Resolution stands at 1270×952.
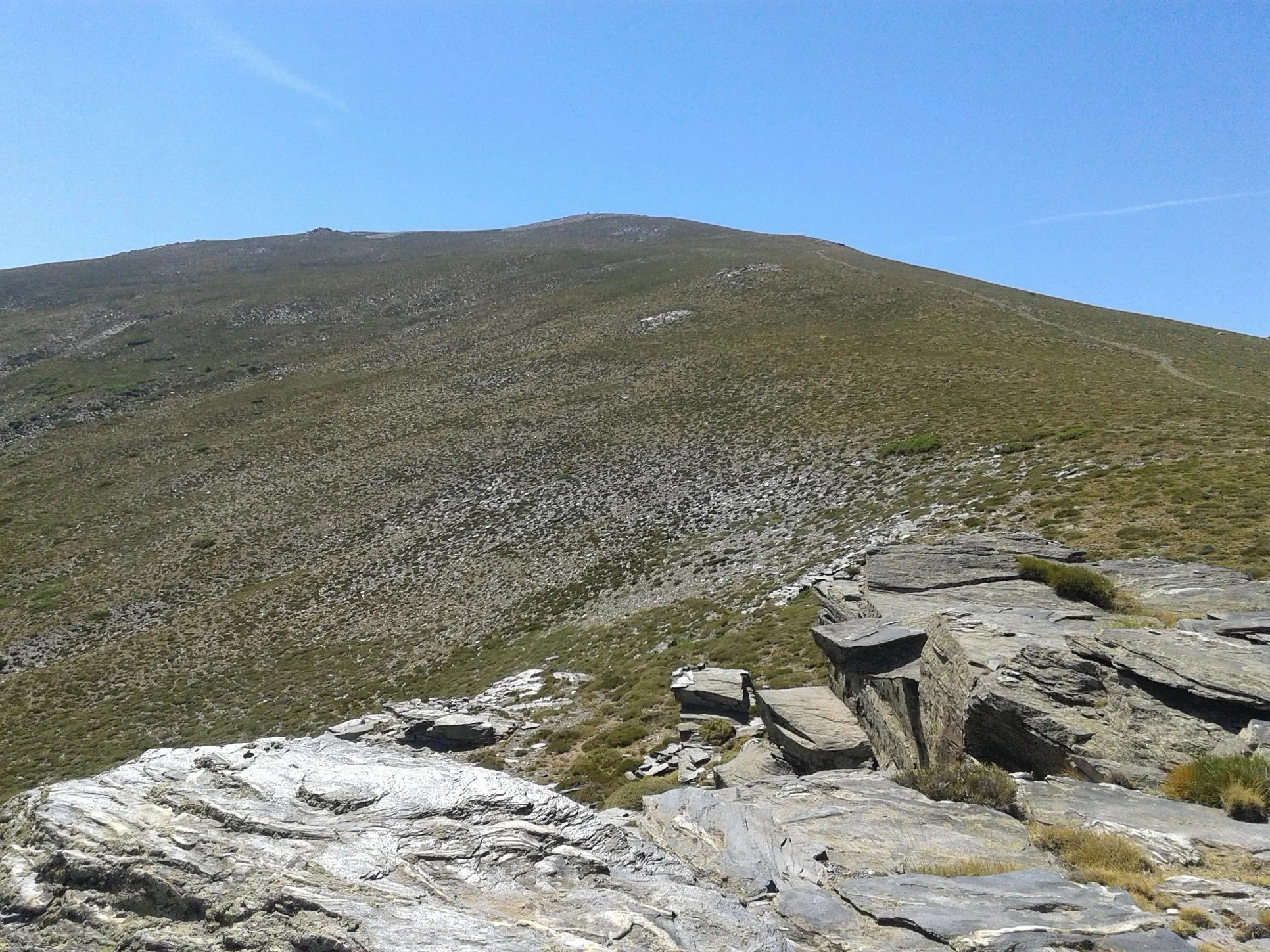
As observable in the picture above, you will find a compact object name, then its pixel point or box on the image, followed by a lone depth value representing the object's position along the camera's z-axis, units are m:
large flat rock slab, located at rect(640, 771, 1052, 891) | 7.65
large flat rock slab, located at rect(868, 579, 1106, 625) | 14.16
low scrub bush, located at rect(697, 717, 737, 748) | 16.02
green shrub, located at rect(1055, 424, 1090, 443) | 32.66
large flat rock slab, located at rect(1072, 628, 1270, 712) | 9.44
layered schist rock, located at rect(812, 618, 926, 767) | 12.10
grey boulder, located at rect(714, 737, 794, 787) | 12.79
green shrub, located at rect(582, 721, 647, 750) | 17.86
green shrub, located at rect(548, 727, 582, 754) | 18.72
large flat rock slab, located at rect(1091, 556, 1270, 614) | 13.11
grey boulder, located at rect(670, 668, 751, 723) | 17.02
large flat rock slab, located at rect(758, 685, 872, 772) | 12.66
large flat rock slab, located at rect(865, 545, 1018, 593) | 16.25
